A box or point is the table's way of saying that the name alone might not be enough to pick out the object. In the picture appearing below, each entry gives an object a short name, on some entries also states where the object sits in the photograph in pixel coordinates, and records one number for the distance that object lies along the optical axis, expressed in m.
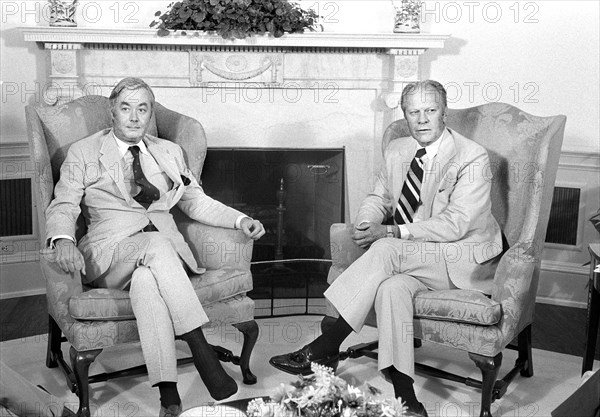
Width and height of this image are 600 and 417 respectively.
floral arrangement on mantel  4.56
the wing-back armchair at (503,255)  3.25
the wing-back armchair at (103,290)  3.22
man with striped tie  3.29
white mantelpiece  4.63
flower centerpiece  2.12
